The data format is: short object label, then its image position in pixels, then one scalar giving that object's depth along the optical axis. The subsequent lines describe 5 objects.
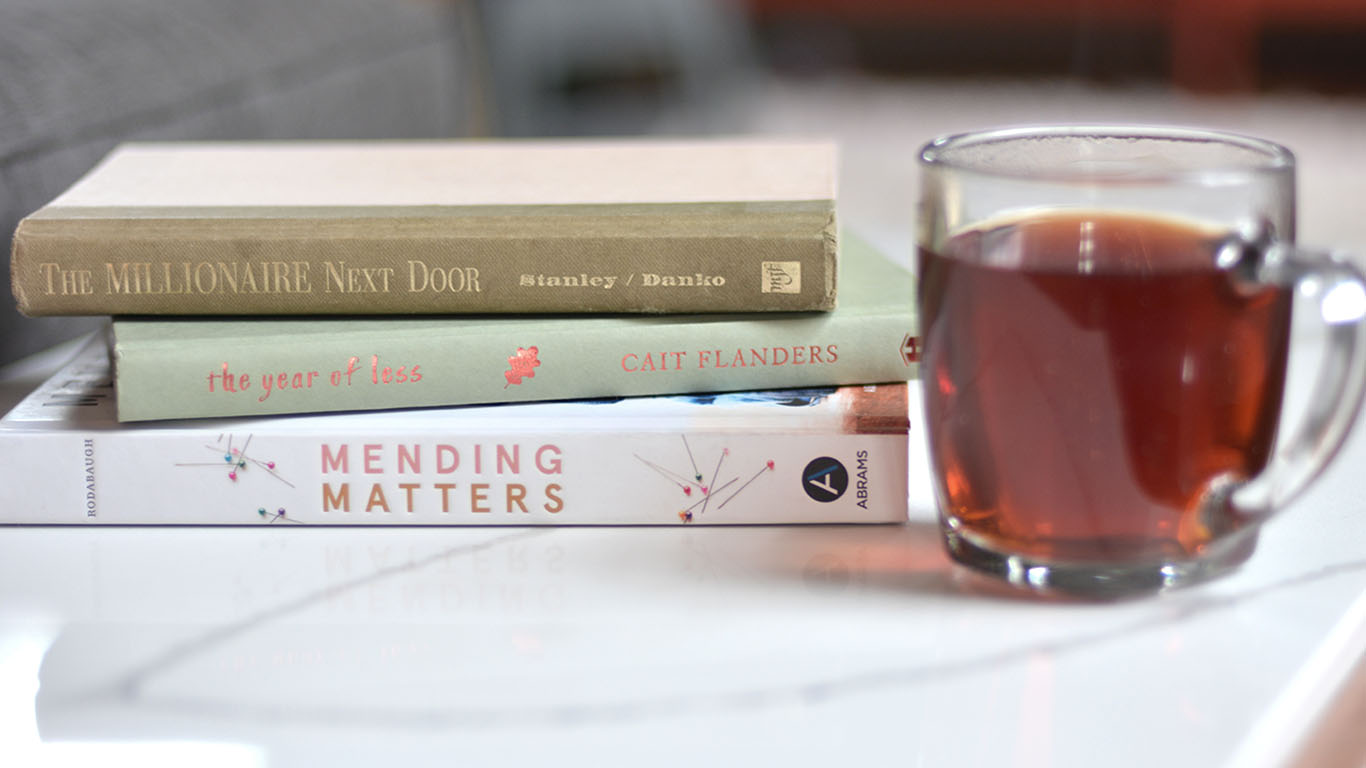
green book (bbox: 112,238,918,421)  0.90
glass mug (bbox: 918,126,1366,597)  0.83
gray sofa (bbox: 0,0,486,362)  1.07
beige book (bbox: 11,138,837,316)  0.91
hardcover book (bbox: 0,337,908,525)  0.90
